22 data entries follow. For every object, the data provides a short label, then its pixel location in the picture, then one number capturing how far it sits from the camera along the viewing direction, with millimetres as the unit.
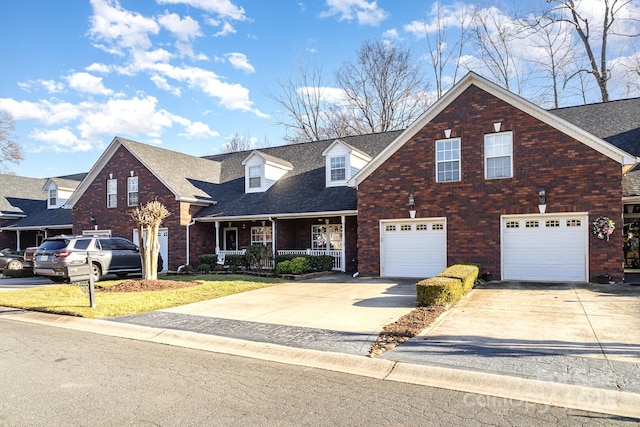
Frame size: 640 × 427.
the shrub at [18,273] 18844
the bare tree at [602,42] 26812
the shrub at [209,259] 20031
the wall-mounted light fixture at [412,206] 15271
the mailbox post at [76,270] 14406
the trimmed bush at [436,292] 9188
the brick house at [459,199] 13242
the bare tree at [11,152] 40875
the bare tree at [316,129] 37438
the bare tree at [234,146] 51550
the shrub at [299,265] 16766
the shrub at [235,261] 19367
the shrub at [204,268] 19512
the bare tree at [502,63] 31297
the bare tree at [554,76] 30031
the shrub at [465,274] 10812
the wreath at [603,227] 12602
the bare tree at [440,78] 33281
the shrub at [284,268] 16891
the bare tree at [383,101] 34594
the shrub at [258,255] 18453
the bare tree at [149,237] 14312
